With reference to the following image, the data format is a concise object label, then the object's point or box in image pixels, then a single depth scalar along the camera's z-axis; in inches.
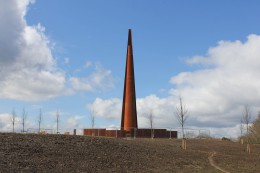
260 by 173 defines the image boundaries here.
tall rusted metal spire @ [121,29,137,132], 2524.6
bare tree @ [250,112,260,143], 2817.9
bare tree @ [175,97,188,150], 1909.9
